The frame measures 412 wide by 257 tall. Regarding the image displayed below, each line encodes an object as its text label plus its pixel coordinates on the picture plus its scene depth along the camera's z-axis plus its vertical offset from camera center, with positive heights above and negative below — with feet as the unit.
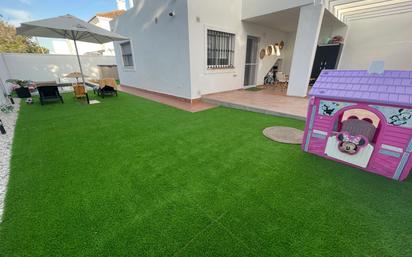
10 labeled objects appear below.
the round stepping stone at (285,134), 10.21 -4.08
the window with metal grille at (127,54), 29.19 +2.66
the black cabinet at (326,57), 26.58 +1.84
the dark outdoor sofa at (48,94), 18.92 -2.69
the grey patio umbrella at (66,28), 14.19 +3.63
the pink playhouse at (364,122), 6.37 -2.23
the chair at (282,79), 27.14 -1.55
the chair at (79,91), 20.74 -2.52
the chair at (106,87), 21.88 -2.25
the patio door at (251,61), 26.03 +1.25
